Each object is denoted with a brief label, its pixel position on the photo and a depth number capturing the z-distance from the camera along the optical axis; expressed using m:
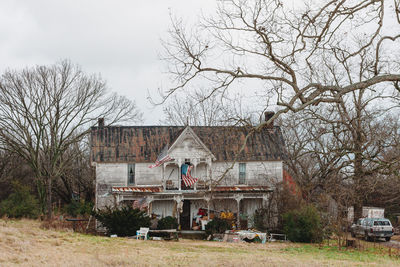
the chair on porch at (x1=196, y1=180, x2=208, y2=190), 30.91
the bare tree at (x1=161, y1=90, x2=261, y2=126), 43.97
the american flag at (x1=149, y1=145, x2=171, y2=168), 29.24
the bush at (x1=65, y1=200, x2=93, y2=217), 36.91
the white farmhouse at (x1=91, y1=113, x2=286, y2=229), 30.86
